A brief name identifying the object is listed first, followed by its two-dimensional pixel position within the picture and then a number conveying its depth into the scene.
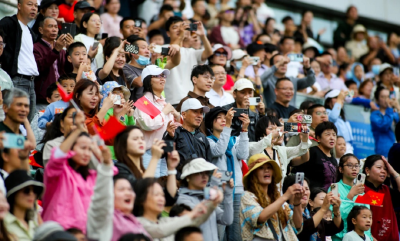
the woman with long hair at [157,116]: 14.78
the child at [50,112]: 14.40
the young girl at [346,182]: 16.23
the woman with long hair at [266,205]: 13.07
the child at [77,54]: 16.89
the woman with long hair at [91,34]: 18.89
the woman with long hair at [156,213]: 10.90
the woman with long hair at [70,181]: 10.61
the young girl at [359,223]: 15.75
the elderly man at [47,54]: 17.27
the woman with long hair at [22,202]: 10.23
